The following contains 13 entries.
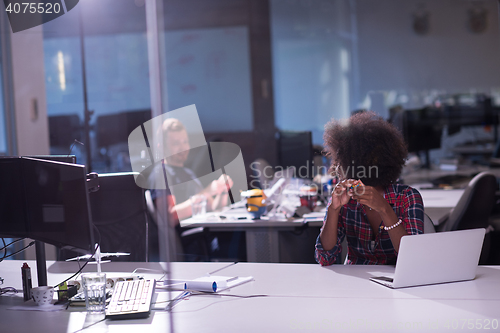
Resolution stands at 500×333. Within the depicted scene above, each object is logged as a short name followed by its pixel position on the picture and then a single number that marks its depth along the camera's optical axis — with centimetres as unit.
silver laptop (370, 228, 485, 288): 415
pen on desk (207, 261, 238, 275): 461
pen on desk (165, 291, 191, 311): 413
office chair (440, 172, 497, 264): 569
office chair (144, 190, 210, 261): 603
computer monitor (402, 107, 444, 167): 962
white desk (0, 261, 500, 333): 386
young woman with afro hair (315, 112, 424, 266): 455
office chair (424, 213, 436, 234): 478
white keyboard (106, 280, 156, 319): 402
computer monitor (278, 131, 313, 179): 708
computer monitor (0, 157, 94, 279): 413
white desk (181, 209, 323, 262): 586
